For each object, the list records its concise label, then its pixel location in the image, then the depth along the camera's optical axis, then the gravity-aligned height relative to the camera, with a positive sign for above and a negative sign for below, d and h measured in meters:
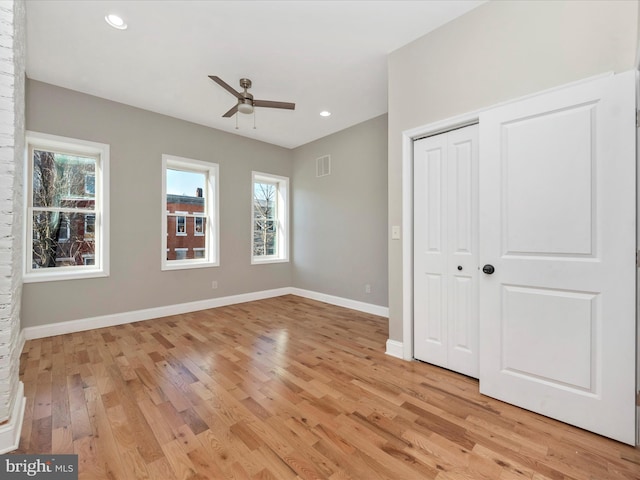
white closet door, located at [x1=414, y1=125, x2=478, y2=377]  2.38 -0.10
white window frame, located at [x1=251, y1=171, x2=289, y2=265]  5.82 +0.44
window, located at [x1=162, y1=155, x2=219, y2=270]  4.41 +0.45
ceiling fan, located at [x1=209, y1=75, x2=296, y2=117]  3.03 +1.51
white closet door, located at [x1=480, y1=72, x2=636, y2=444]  1.65 -0.10
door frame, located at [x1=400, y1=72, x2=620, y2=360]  2.75 -0.06
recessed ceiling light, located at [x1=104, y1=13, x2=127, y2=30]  2.40 +1.94
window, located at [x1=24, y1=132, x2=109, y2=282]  3.39 +0.41
